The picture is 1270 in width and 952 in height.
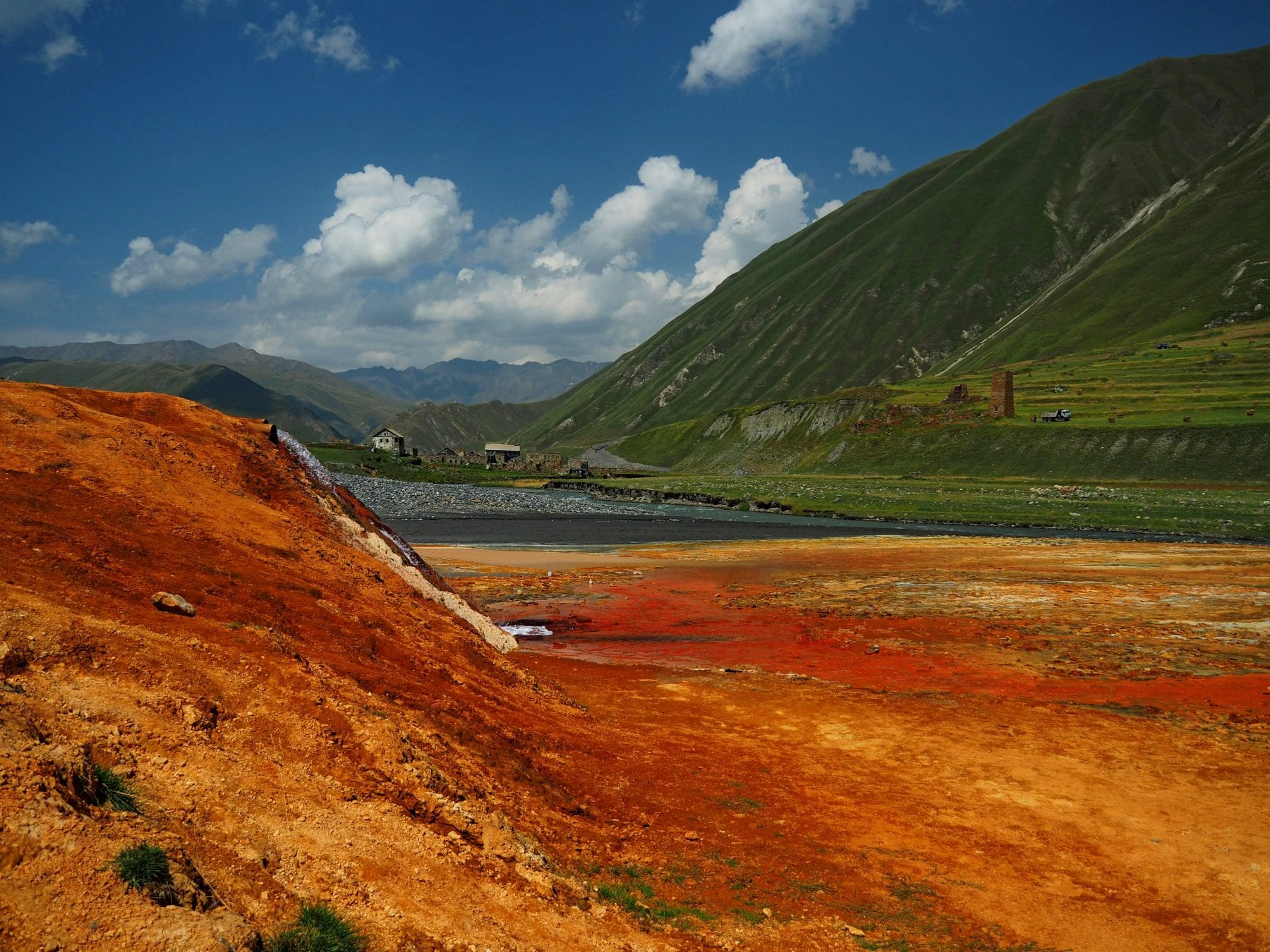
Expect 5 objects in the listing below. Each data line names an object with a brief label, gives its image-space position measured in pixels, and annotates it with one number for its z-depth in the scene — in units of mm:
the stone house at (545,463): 177425
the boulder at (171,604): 12281
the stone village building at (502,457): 185000
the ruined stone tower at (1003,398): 127438
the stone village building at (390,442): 187875
